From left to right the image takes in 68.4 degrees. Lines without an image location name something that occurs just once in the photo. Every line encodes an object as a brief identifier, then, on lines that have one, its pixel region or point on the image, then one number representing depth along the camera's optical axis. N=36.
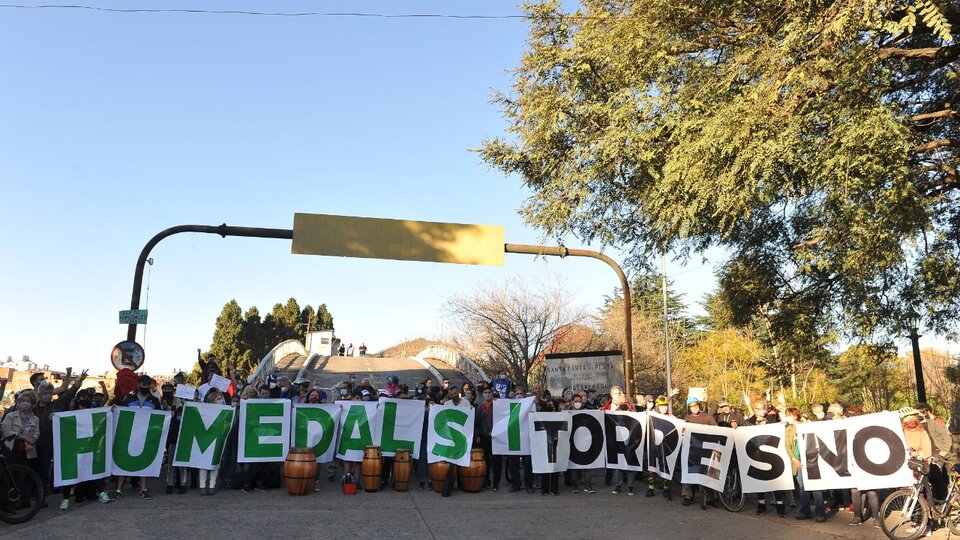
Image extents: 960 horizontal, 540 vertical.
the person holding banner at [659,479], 12.23
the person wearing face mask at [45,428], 10.49
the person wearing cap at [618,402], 13.38
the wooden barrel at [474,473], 12.35
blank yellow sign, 16.78
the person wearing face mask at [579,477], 13.11
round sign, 14.41
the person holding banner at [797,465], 10.73
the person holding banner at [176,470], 11.77
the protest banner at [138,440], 11.25
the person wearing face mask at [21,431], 9.87
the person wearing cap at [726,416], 12.08
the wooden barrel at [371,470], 12.20
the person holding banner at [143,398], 11.93
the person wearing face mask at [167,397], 12.80
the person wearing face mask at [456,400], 13.15
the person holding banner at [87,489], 10.73
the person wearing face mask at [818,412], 12.06
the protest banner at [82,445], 10.45
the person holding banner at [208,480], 11.69
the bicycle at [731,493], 11.30
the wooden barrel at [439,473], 12.20
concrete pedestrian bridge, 40.47
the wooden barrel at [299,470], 11.59
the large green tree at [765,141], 11.02
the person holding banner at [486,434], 13.09
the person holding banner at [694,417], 11.62
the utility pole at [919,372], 19.25
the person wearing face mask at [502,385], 19.58
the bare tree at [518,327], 38.16
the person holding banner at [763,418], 11.46
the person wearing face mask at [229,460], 12.29
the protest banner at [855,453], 10.18
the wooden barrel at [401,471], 12.36
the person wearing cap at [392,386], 16.00
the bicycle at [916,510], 9.40
